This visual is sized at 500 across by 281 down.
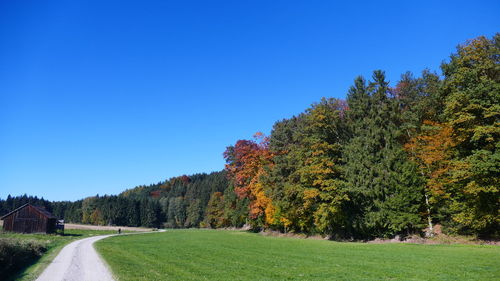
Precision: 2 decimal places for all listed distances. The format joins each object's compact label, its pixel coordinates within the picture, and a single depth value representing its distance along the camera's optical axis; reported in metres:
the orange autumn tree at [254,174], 51.25
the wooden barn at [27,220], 57.91
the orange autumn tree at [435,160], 31.20
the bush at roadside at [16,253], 18.34
